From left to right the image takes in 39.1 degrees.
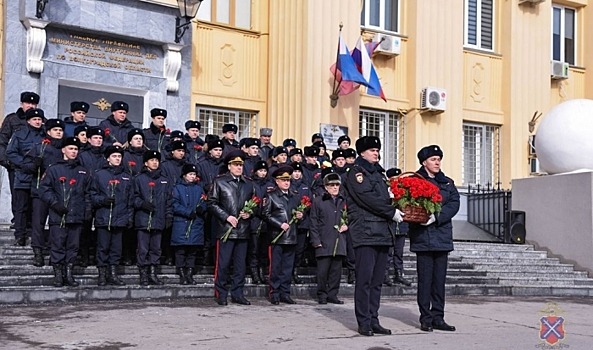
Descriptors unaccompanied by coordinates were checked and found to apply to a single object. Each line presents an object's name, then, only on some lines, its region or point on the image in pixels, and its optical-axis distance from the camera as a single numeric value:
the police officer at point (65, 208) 10.70
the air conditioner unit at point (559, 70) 22.31
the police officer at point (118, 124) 12.80
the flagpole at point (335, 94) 17.91
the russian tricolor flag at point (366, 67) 17.75
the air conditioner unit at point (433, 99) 19.72
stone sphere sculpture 14.91
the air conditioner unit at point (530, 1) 21.58
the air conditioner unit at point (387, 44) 19.23
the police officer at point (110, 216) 11.12
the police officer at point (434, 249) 8.93
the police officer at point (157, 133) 13.19
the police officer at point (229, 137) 13.73
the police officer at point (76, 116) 12.45
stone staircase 10.62
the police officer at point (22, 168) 11.50
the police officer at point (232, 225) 10.82
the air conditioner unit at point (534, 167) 21.73
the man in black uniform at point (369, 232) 8.64
